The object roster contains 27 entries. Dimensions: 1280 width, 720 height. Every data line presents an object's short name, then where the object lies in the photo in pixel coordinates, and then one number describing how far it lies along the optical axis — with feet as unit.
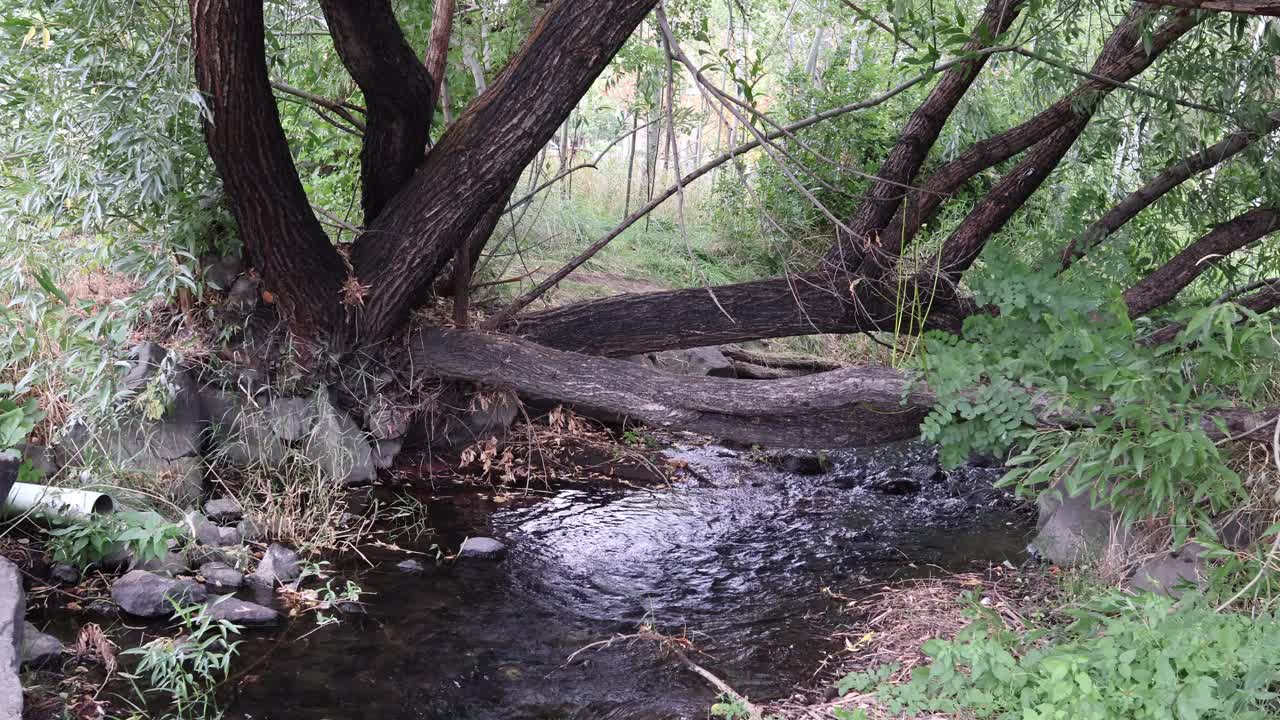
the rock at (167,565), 11.90
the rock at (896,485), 17.97
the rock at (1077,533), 12.76
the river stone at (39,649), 9.71
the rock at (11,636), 8.18
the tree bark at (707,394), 13.99
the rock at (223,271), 14.71
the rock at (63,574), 11.51
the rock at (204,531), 12.82
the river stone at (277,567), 12.41
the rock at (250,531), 13.24
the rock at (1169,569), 11.28
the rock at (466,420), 17.53
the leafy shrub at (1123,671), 7.52
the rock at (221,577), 12.16
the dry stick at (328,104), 15.49
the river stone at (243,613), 11.24
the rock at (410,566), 13.34
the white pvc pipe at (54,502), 11.70
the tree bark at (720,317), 16.75
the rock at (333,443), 15.35
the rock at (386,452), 16.83
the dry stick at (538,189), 16.94
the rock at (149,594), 11.13
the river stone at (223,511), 13.75
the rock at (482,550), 13.97
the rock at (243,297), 14.94
